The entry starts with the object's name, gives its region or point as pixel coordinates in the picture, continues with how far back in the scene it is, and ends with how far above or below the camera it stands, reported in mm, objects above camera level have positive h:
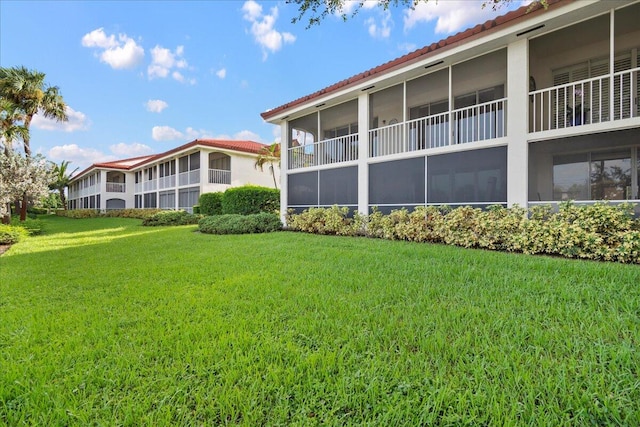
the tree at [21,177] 14203 +1766
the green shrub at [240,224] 12125 -505
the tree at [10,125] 16997 +5232
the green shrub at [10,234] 11270 -862
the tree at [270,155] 22297 +4119
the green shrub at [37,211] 38788 +144
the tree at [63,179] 43438 +4784
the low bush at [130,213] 26584 -107
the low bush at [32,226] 15299 -752
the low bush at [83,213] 31750 -116
